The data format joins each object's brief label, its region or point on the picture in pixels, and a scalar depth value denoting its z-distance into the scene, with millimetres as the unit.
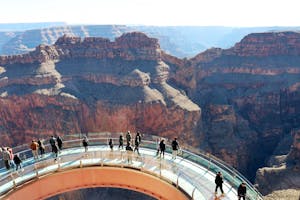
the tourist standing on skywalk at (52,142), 29734
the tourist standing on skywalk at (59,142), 31031
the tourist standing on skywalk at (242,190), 21859
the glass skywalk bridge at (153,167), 25750
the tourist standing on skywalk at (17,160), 27453
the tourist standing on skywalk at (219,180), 23016
